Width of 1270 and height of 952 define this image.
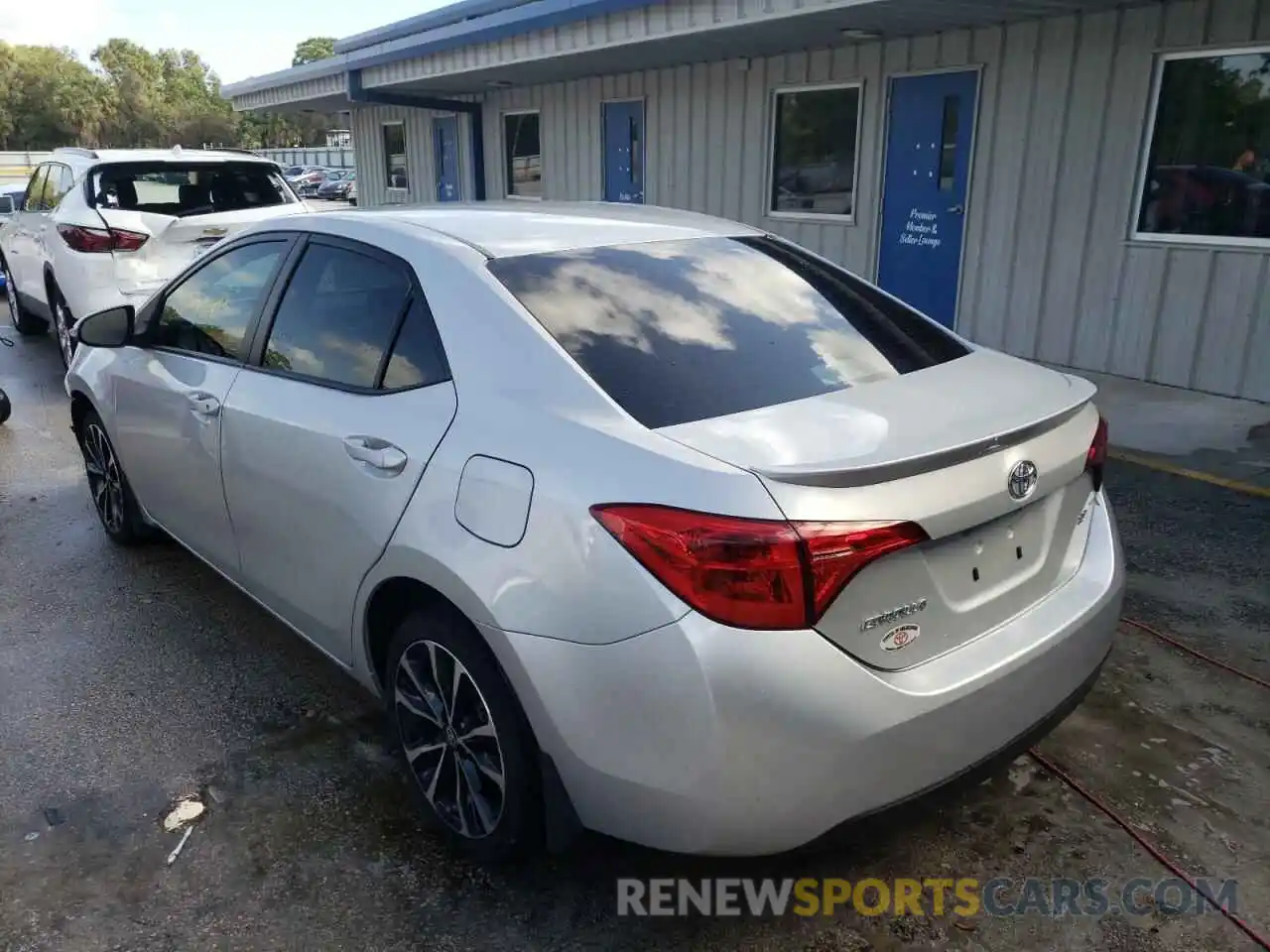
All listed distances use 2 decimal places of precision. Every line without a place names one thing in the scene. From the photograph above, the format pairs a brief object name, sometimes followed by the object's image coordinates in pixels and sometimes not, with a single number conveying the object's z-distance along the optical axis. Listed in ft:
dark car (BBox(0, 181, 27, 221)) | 31.41
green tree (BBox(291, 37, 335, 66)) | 347.97
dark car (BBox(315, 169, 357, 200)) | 114.52
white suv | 23.65
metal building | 21.74
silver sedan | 6.25
